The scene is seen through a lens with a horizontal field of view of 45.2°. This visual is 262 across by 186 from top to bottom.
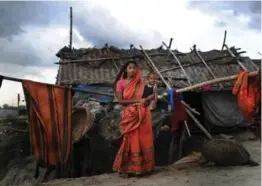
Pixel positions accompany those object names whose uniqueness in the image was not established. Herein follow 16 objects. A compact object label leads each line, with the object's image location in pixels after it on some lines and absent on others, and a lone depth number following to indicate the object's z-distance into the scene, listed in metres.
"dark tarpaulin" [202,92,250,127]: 10.34
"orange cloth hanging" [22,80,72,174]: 5.12
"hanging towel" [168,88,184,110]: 5.16
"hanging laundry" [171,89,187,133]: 5.33
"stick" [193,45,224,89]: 10.85
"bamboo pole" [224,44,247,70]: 11.52
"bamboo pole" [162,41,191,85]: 10.43
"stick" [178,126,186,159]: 9.11
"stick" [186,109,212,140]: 8.66
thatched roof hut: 8.34
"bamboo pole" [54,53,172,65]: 11.02
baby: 5.45
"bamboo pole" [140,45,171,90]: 9.62
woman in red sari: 5.43
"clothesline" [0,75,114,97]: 4.69
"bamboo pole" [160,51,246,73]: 10.88
